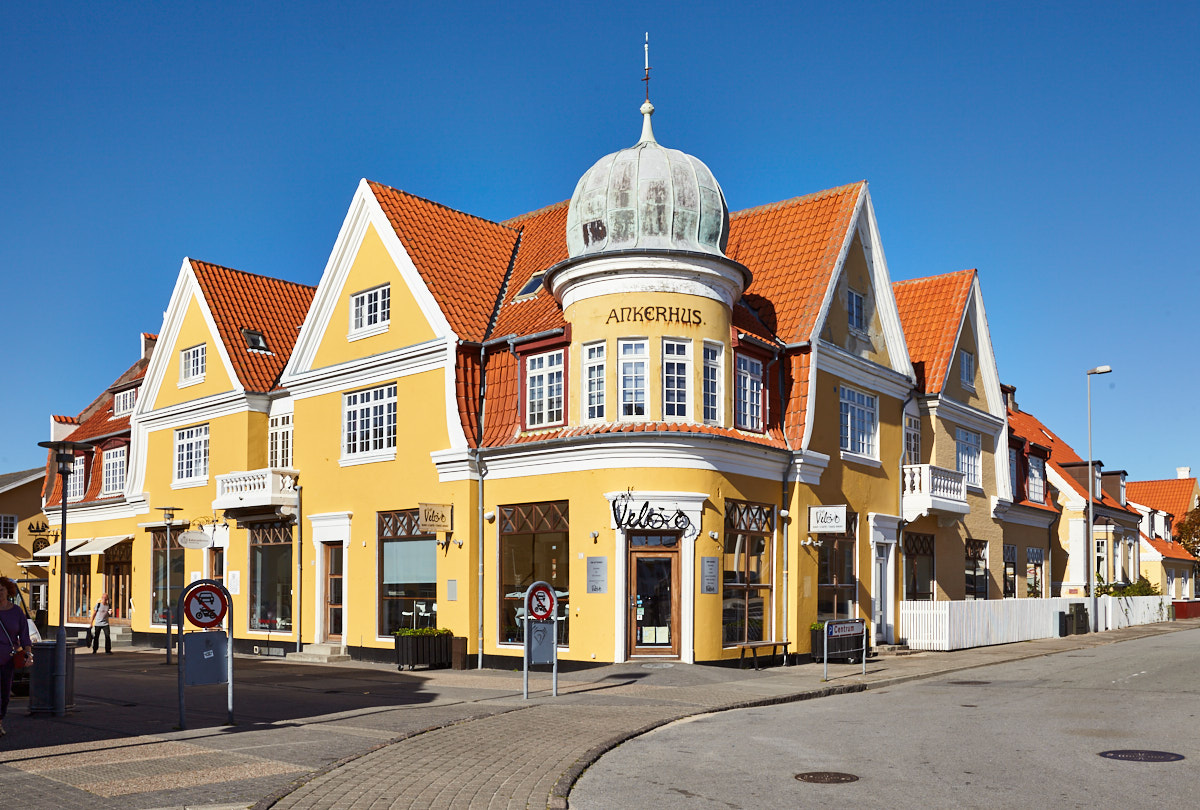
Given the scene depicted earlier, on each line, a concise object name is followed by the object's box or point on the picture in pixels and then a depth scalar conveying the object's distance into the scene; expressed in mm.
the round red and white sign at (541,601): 17922
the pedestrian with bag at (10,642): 13578
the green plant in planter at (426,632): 24922
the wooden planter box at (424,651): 24766
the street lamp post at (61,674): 15633
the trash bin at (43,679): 15727
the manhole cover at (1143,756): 12086
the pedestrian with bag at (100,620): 33156
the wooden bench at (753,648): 23938
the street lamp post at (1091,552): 40406
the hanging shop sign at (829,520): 24062
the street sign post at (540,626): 17922
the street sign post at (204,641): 13969
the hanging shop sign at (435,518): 25422
